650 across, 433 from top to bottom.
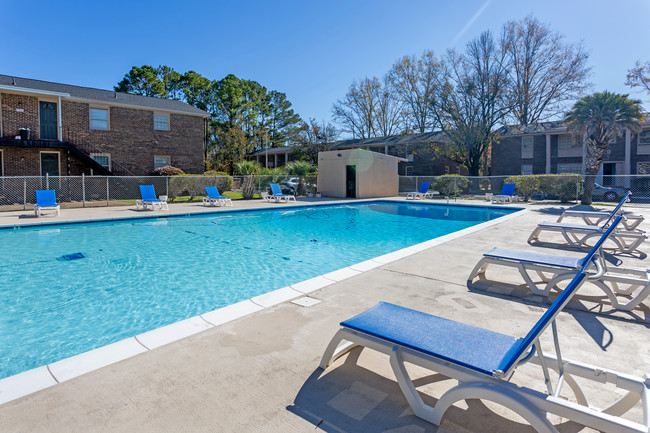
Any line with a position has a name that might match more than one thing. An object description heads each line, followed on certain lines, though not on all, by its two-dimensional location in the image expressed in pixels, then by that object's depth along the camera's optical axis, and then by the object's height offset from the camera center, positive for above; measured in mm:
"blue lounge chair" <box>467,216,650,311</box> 3586 -835
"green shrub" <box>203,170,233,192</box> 19828 +909
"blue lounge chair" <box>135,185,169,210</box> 14258 -23
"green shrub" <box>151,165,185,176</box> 20219 +1588
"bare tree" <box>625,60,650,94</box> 22188 +7891
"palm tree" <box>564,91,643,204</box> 16062 +3669
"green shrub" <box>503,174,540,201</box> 19422 +772
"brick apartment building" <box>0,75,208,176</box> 17266 +3817
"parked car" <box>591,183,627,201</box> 19688 +349
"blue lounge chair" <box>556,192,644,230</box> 7531 -370
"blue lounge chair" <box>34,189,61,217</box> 12205 -131
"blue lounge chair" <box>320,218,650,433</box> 1584 -899
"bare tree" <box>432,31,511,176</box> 25703 +7622
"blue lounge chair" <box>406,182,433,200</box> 21172 +351
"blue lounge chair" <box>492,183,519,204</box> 18094 +306
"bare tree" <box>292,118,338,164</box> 34250 +5834
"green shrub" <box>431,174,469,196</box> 22484 +965
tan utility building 21562 +1605
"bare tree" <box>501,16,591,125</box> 27859 +10824
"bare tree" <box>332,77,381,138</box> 41438 +10887
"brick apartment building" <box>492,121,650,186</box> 23703 +3428
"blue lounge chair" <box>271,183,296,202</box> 18645 +248
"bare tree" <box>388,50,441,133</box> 29703 +10911
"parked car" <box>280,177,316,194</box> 22188 +885
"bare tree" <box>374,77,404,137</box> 40381 +10021
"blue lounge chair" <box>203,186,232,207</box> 16333 -21
